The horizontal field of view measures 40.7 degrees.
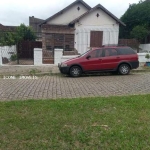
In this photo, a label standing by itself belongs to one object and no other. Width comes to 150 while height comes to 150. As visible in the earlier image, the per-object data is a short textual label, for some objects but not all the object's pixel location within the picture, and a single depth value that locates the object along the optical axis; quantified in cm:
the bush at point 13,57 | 1662
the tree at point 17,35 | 2031
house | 2306
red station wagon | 1188
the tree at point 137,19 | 2653
